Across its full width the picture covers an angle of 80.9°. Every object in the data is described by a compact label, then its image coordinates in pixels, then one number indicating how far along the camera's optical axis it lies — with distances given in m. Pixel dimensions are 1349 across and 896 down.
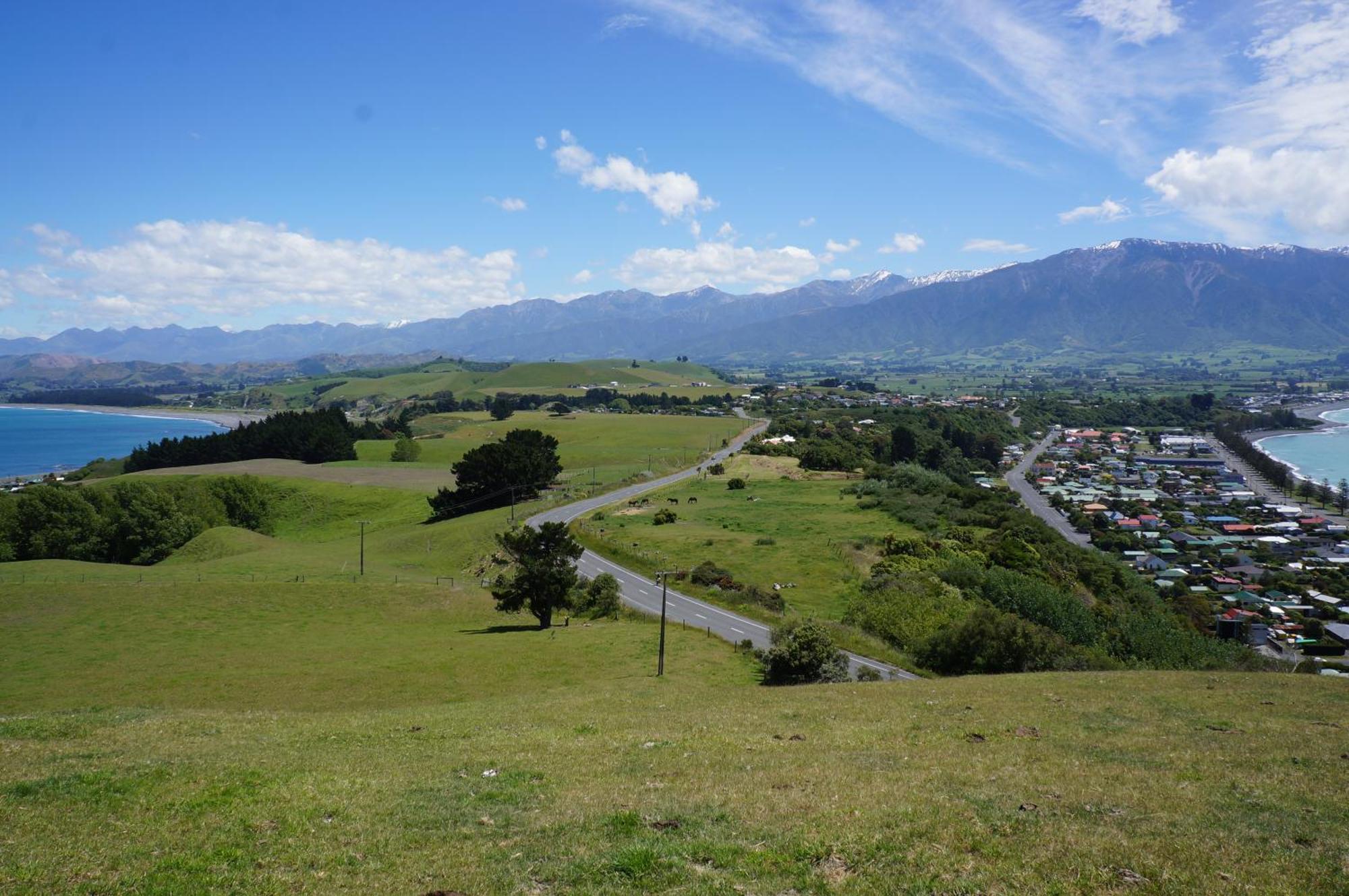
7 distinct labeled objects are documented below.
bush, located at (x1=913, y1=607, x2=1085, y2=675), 34.41
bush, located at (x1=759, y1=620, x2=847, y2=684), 32.12
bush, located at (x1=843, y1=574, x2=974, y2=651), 43.94
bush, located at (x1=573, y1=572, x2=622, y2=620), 48.56
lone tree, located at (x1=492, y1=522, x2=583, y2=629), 45.06
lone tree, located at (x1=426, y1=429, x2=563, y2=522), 85.19
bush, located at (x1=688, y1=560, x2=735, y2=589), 54.66
